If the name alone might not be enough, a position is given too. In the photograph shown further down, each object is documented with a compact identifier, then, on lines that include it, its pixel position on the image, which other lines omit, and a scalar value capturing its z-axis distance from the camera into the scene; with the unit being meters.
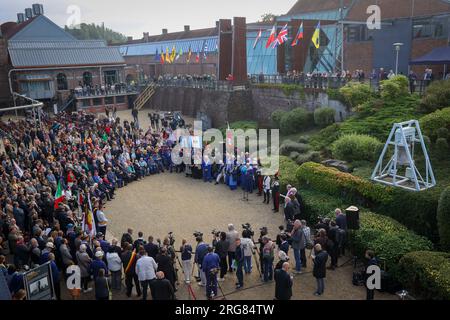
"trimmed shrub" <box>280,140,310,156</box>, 19.94
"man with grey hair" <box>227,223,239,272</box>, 10.70
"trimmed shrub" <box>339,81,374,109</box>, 21.59
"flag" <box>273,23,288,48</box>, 25.64
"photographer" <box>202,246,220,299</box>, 9.56
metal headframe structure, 12.27
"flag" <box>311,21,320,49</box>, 25.48
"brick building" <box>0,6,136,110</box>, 39.19
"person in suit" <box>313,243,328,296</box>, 9.49
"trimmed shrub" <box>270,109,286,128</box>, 26.54
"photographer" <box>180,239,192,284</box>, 10.20
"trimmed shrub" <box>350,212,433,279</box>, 10.03
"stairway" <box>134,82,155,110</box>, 43.17
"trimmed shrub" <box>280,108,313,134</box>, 24.34
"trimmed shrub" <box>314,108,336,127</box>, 22.77
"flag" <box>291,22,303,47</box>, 26.57
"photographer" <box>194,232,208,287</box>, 10.09
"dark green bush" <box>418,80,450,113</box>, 16.69
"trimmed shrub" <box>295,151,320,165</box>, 18.04
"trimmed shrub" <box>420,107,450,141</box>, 14.75
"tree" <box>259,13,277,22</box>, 69.66
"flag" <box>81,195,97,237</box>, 12.20
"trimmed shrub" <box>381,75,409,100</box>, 20.30
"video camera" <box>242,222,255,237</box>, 10.78
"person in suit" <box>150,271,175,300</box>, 8.31
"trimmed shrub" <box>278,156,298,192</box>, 16.20
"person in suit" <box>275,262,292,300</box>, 8.58
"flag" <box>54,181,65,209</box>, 13.14
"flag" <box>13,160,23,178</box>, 15.60
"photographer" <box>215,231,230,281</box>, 10.41
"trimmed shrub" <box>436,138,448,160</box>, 14.34
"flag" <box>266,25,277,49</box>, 26.75
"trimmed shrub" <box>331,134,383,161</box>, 16.42
